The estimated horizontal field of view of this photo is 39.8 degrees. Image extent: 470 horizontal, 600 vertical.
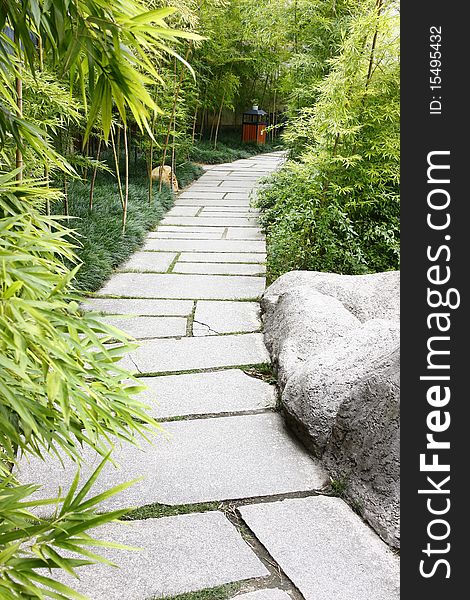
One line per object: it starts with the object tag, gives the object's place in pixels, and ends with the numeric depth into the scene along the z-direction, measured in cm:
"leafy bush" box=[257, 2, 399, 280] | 383
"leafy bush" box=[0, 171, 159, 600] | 90
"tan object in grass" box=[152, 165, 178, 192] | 802
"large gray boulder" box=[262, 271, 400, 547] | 186
